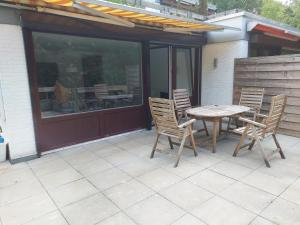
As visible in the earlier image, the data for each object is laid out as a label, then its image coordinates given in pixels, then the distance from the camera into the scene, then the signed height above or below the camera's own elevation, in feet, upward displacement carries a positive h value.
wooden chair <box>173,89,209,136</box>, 16.46 -2.13
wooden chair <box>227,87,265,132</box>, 15.72 -1.92
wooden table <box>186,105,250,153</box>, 12.32 -2.28
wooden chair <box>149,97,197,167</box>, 10.87 -2.47
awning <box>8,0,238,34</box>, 9.37 +3.21
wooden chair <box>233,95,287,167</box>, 10.61 -2.74
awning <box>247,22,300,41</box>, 17.54 +3.47
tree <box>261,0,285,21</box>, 52.37 +15.01
